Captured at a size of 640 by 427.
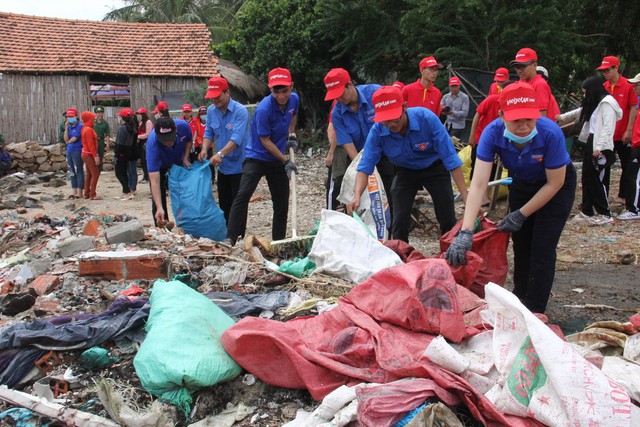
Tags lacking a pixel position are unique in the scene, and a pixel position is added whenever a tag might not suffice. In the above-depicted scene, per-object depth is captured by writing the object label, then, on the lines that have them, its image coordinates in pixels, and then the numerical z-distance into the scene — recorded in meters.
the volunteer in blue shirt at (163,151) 5.61
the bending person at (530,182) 3.15
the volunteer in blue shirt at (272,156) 5.34
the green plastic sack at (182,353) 2.70
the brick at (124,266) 4.24
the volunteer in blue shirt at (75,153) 10.39
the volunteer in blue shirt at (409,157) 3.99
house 16.25
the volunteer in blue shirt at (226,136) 5.73
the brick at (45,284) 4.07
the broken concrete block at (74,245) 4.84
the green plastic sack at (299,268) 4.11
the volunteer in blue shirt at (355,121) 5.21
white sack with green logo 2.13
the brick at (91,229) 5.61
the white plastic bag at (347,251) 3.94
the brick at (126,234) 4.85
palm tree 24.44
